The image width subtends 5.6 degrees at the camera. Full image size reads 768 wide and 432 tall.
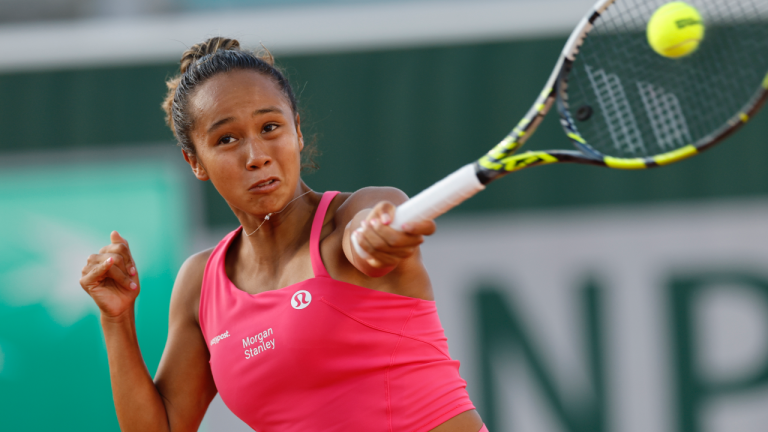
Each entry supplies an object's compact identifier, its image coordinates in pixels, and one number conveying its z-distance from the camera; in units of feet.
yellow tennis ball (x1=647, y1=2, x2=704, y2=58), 29.39
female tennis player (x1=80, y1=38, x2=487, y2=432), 29.13
